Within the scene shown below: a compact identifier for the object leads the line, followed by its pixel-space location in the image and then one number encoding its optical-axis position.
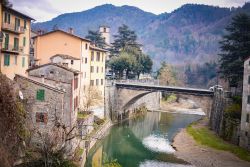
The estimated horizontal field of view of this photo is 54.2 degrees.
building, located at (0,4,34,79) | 28.34
